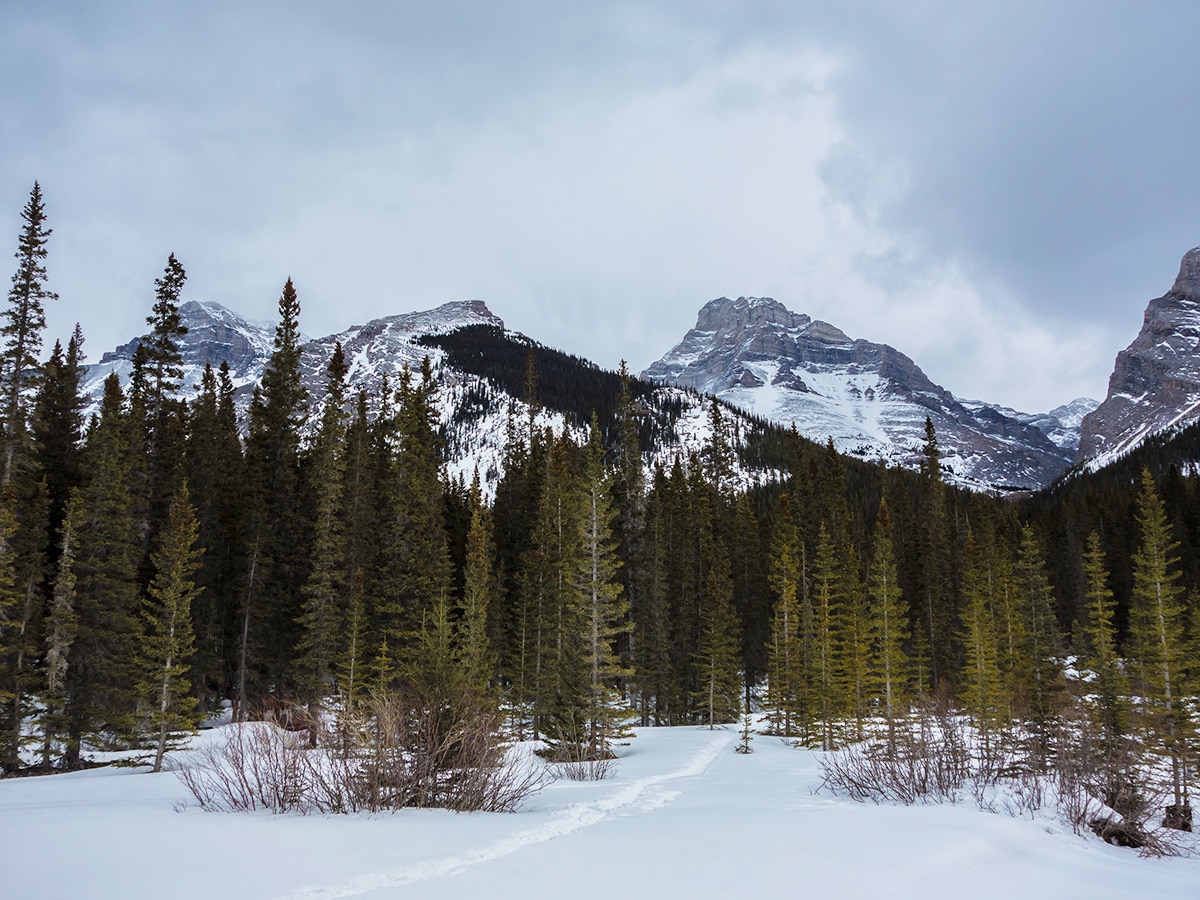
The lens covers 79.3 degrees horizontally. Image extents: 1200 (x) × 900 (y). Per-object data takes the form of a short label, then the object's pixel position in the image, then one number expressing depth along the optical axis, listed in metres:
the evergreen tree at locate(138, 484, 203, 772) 27.78
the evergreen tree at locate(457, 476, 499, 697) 30.50
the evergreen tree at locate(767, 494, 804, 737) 40.97
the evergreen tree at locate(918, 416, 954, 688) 60.75
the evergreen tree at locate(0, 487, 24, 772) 26.19
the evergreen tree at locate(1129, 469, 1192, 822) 31.72
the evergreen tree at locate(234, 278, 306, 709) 39.38
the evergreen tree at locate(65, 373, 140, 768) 29.44
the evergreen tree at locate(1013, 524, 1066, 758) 32.00
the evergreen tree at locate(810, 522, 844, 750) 33.88
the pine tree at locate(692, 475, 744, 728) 44.81
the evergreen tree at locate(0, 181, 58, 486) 29.19
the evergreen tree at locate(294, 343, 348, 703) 34.78
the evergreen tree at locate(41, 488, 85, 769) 27.81
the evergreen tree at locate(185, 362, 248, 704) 40.31
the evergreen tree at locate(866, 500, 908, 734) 40.84
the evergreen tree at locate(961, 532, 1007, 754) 38.94
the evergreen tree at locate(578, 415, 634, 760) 29.06
